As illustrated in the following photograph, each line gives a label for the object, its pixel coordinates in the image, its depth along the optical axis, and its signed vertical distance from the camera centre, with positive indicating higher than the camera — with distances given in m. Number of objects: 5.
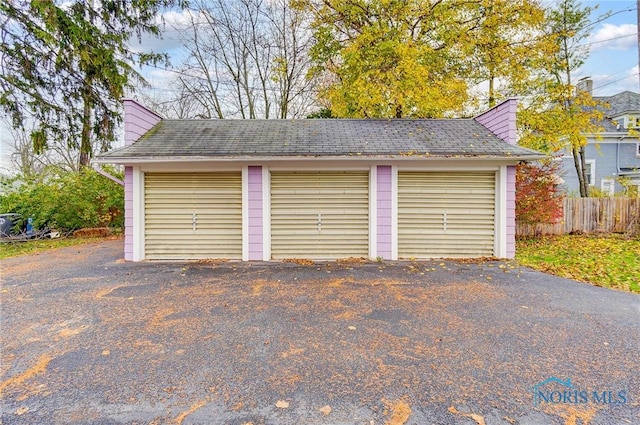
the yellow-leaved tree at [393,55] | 11.91 +6.23
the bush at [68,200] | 10.53 +0.37
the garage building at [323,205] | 7.13 +0.15
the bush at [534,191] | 9.06 +0.62
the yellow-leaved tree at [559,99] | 11.78 +4.51
